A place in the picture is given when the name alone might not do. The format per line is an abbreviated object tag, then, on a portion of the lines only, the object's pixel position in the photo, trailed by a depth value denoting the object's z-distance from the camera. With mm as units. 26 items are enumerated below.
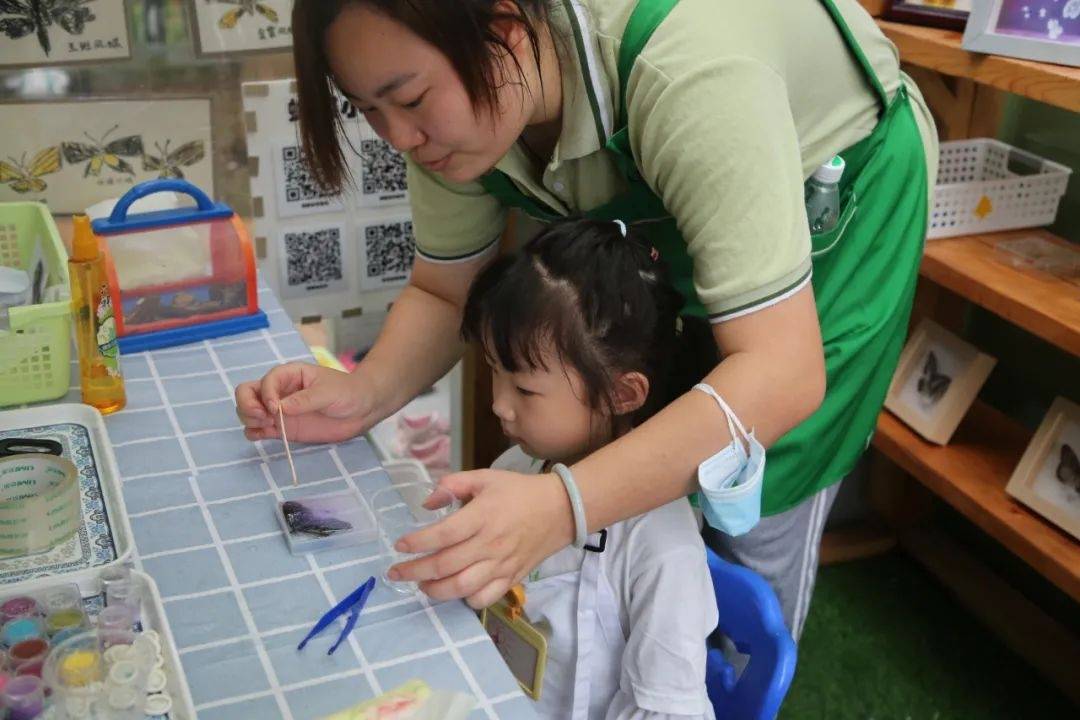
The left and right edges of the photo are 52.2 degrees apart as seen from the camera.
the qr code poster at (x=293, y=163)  1789
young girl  1112
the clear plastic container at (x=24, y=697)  793
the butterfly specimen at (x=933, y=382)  2000
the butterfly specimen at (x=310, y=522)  1071
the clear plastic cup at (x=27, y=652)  841
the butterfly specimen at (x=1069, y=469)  1737
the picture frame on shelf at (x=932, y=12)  1769
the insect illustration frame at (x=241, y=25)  1698
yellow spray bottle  1260
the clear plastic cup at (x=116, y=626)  873
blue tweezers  940
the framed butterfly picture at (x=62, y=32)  1596
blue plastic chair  1095
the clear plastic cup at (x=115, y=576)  939
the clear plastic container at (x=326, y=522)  1058
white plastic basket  1858
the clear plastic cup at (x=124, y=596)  926
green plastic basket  1252
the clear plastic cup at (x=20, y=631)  873
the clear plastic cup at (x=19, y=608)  900
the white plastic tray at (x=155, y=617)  830
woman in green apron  928
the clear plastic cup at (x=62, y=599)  917
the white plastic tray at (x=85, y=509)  979
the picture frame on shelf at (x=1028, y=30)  1536
